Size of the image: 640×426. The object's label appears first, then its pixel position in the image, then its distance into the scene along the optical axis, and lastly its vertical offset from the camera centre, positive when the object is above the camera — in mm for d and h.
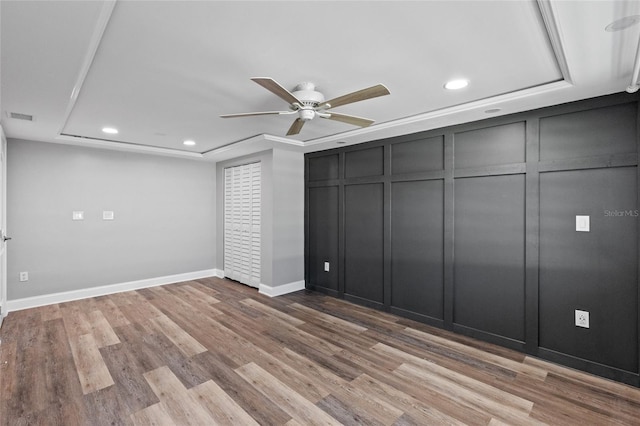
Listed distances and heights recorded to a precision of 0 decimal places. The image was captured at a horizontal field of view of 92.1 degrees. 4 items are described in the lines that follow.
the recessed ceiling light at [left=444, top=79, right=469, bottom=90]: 2428 +1030
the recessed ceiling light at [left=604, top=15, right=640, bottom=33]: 1562 +981
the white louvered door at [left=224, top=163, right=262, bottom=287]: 5195 -178
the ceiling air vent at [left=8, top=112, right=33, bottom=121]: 3057 +988
